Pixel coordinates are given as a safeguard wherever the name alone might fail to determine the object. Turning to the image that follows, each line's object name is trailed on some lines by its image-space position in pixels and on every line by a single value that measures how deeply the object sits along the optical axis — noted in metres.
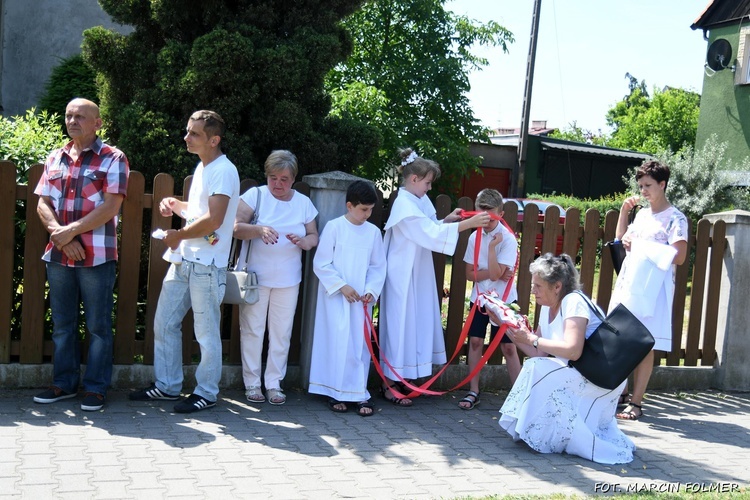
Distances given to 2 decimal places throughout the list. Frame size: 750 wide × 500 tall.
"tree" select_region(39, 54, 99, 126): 11.10
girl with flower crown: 6.04
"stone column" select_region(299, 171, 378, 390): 6.23
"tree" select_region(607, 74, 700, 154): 44.84
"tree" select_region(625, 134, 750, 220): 16.67
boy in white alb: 5.88
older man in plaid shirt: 5.26
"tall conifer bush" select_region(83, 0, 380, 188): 6.64
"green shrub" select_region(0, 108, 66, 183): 5.99
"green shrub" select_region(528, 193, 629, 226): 21.88
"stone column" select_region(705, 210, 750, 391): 7.32
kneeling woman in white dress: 5.05
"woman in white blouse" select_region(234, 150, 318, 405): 5.83
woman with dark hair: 6.20
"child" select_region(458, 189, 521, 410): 6.12
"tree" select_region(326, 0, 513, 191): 20.23
